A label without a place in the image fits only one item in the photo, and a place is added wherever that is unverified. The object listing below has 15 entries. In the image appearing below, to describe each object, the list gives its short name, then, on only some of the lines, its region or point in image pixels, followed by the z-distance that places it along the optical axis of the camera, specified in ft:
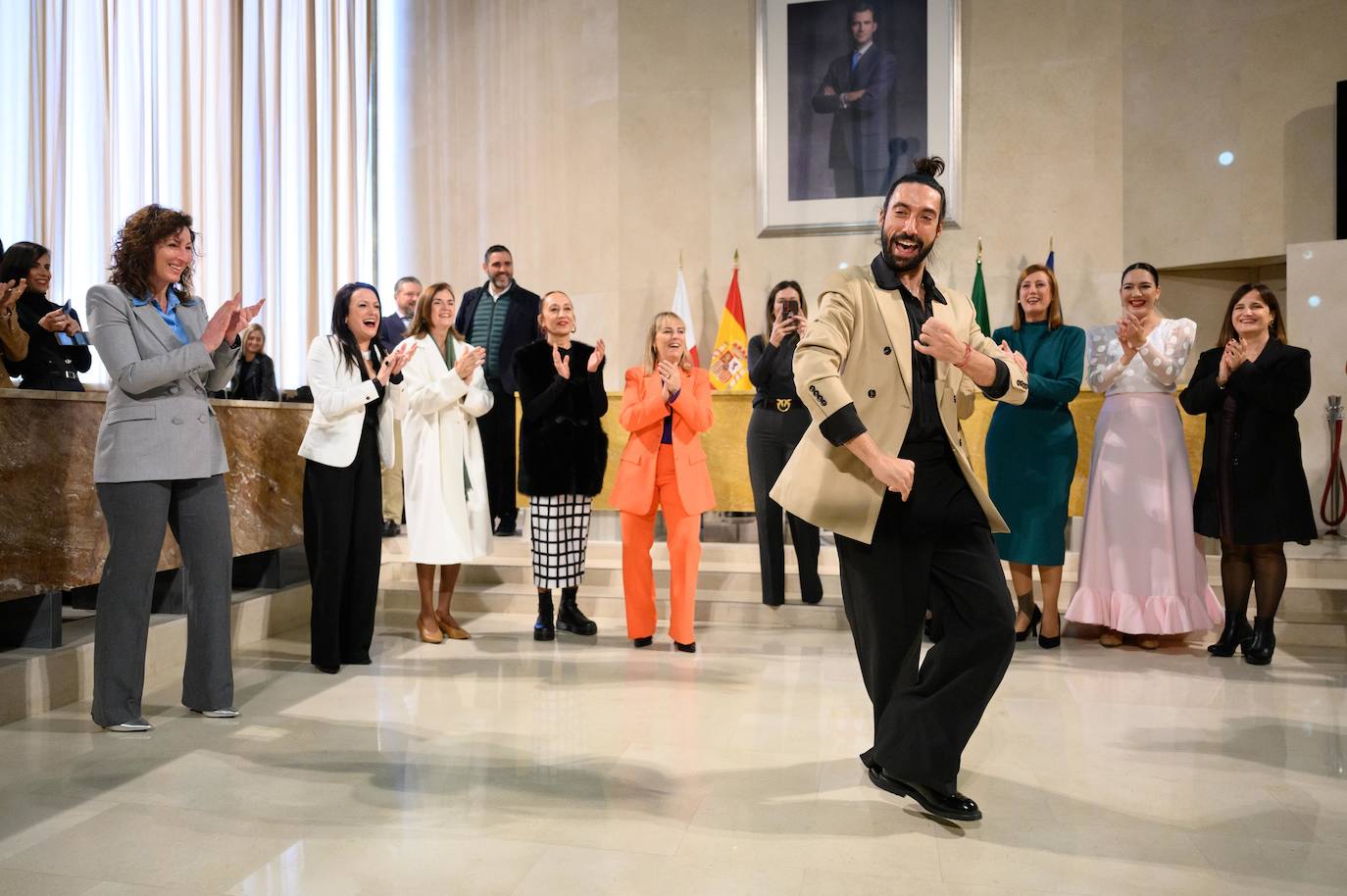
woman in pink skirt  15.72
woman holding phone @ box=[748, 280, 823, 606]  17.37
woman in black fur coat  16.31
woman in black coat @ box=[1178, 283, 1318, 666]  14.85
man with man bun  8.46
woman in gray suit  11.25
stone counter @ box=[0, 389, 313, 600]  12.05
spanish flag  26.43
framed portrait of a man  28.04
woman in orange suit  15.66
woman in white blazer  14.66
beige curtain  20.39
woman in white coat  16.31
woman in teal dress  15.61
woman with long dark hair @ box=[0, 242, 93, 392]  15.05
